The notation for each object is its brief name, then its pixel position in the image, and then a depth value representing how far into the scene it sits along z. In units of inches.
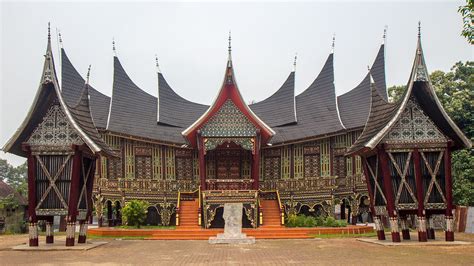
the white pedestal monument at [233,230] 682.8
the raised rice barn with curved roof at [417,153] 624.7
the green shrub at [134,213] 916.0
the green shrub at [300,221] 891.6
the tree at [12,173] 2456.9
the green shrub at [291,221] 896.3
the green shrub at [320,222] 909.2
